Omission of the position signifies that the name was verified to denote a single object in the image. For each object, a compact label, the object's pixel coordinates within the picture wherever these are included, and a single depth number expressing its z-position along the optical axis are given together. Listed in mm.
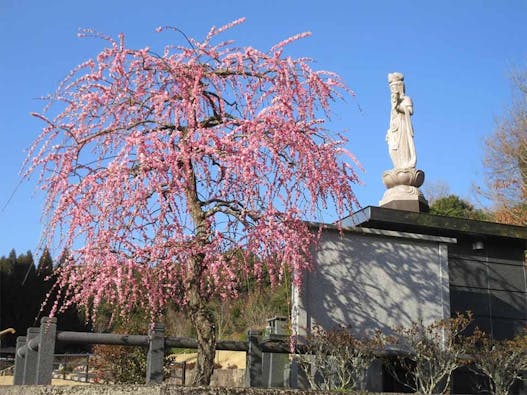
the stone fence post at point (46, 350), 6137
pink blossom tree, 6508
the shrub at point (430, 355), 7473
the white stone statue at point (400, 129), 11516
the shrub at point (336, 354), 7320
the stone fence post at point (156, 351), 6410
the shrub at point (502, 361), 7688
